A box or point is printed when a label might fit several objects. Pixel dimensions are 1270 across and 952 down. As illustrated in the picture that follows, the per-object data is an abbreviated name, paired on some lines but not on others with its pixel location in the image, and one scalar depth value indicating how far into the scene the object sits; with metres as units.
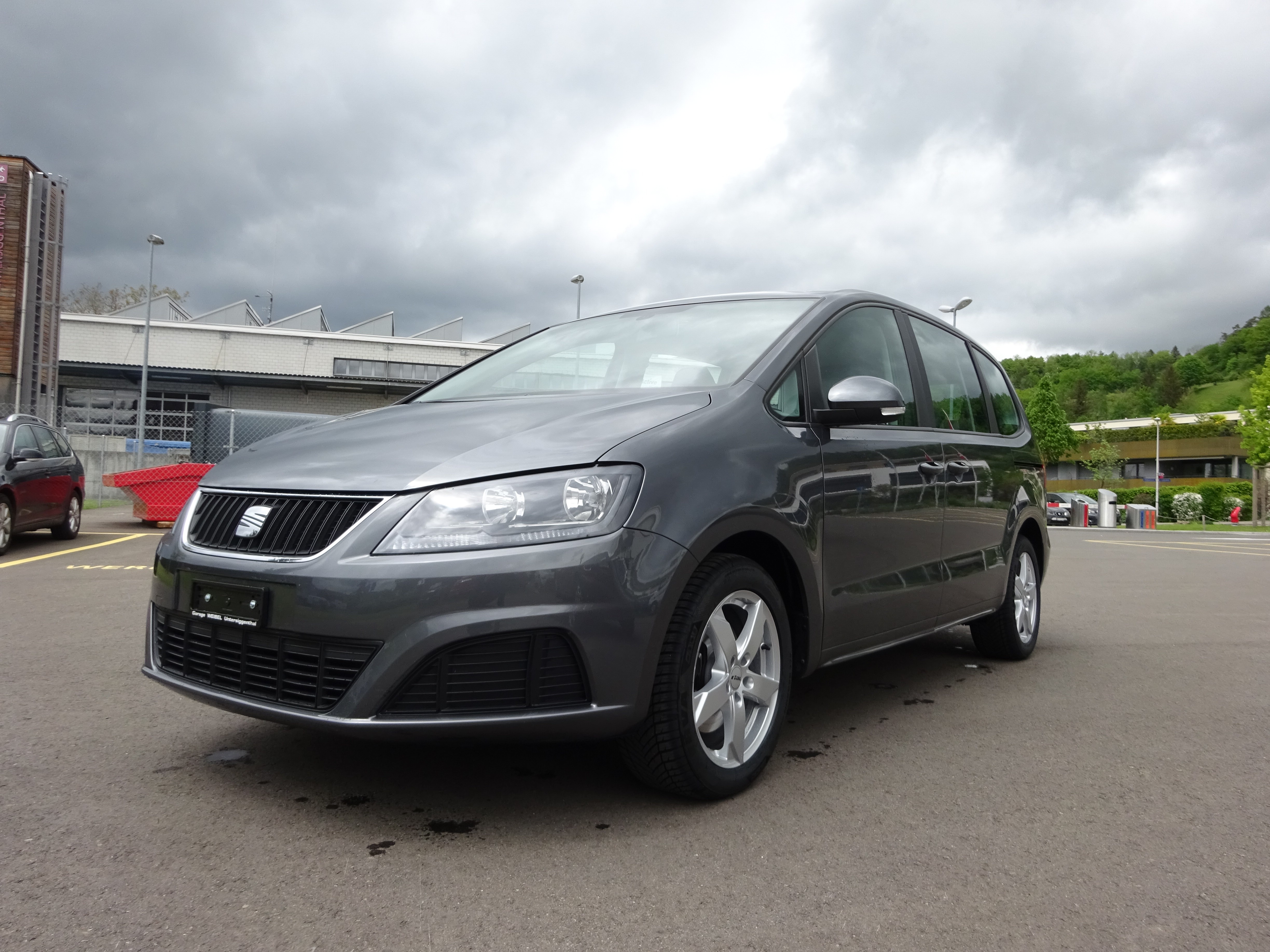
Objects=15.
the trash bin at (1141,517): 43.78
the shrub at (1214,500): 59.41
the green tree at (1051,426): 82.19
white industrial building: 40.62
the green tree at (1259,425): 44.19
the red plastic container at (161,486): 14.85
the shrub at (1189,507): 57.72
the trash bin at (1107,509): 45.53
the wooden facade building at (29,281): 29.42
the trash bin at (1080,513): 46.62
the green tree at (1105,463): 80.31
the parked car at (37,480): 10.46
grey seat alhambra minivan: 2.49
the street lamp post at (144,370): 26.95
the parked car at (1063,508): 48.81
